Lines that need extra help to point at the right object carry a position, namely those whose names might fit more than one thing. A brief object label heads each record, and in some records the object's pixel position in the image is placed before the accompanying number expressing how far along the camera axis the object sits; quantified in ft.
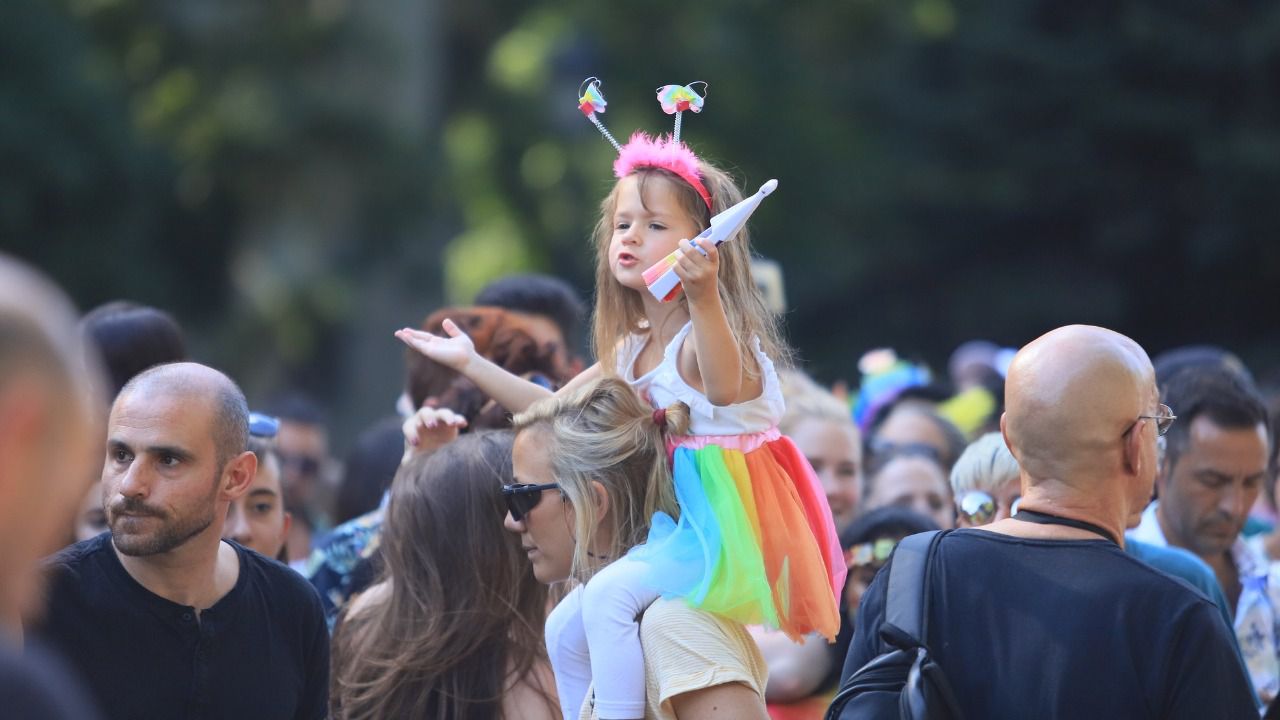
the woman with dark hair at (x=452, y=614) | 27.32
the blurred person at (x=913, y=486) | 40.88
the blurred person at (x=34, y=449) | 11.46
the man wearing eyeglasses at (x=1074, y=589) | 19.40
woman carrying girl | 24.07
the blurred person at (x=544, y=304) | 39.14
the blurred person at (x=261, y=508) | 31.65
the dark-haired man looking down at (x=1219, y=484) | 33.99
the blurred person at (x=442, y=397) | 33.37
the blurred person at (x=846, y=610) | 31.58
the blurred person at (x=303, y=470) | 47.03
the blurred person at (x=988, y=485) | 30.19
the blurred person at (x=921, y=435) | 45.75
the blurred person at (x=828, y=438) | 39.63
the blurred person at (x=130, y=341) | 33.55
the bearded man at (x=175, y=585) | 22.94
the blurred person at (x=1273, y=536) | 40.11
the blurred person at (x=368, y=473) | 38.81
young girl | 23.13
